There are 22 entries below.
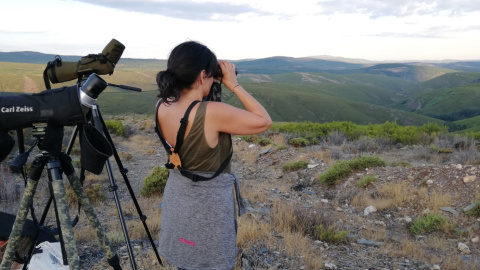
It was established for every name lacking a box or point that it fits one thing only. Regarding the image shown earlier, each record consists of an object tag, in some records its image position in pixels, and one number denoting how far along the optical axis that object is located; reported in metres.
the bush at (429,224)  5.47
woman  1.89
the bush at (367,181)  7.45
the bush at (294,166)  9.14
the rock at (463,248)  4.80
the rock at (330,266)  3.91
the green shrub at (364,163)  8.38
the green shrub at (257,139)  12.27
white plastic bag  3.05
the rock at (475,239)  5.09
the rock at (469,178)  6.58
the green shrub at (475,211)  5.69
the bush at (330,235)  4.75
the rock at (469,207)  5.80
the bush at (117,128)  15.40
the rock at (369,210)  6.37
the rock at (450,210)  5.90
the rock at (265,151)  10.98
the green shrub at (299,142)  12.46
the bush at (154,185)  7.16
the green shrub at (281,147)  10.84
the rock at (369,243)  4.87
